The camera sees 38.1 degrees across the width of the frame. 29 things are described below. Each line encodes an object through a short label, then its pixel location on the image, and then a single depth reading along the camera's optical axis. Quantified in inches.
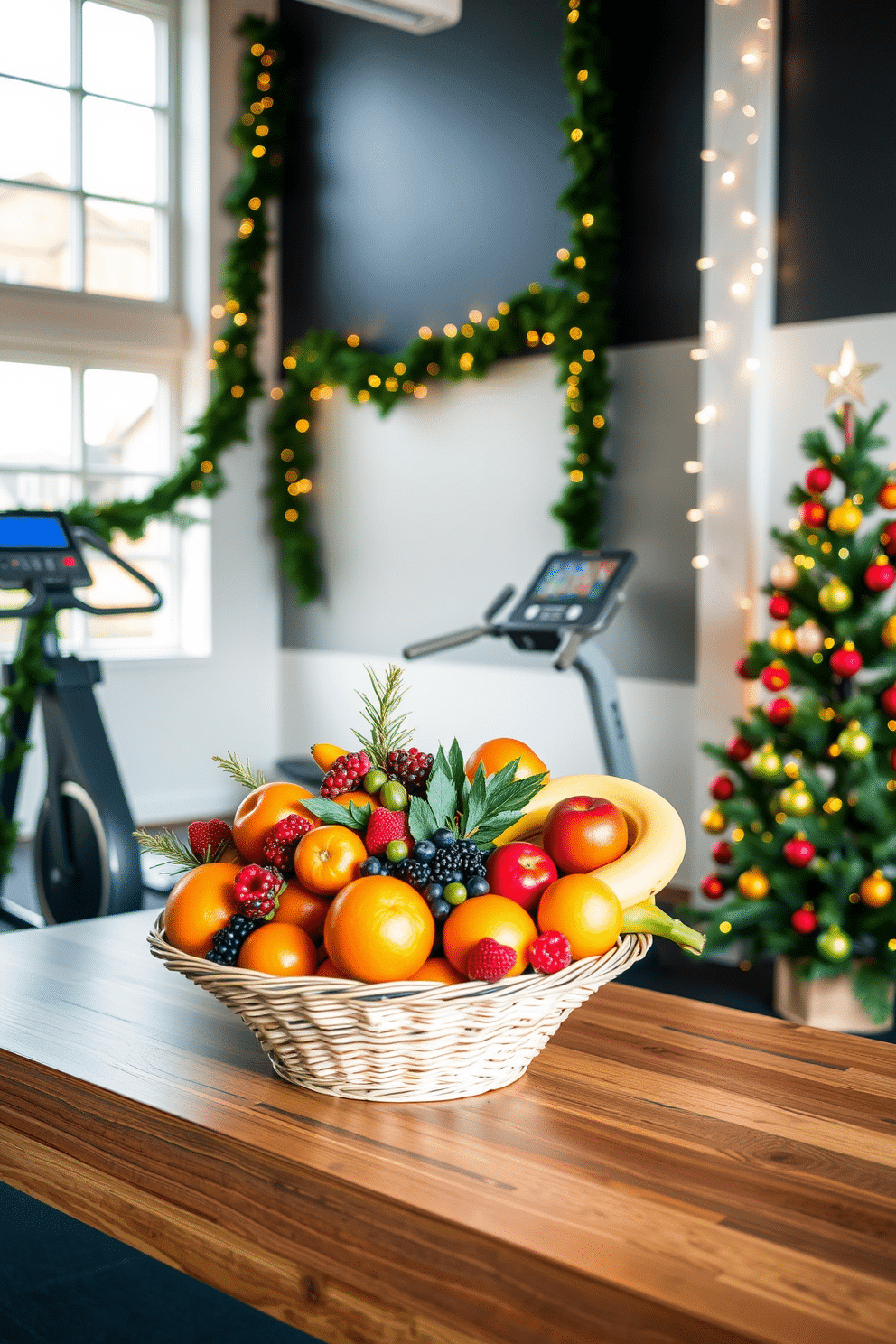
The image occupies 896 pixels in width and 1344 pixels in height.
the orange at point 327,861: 42.2
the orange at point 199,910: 43.1
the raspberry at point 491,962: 38.9
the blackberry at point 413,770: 46.2
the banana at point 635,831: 44.4
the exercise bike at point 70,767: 138.6
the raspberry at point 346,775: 45.7
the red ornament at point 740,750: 132.8
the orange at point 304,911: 43.1
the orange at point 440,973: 40.8
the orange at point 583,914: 41.1
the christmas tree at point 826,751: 122.1
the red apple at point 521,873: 42.8
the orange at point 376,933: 39.3
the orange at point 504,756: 48.9
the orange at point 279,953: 41.1
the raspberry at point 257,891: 42.1
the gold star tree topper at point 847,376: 131.4
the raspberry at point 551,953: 39.8
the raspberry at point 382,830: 42.9
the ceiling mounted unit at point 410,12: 143.6
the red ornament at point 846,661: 122.6
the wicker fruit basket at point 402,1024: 38.4
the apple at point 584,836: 44.6
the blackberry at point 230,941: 41.7
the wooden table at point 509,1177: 31.3
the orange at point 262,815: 45.7
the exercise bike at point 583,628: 142.4
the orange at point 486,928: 40.4
